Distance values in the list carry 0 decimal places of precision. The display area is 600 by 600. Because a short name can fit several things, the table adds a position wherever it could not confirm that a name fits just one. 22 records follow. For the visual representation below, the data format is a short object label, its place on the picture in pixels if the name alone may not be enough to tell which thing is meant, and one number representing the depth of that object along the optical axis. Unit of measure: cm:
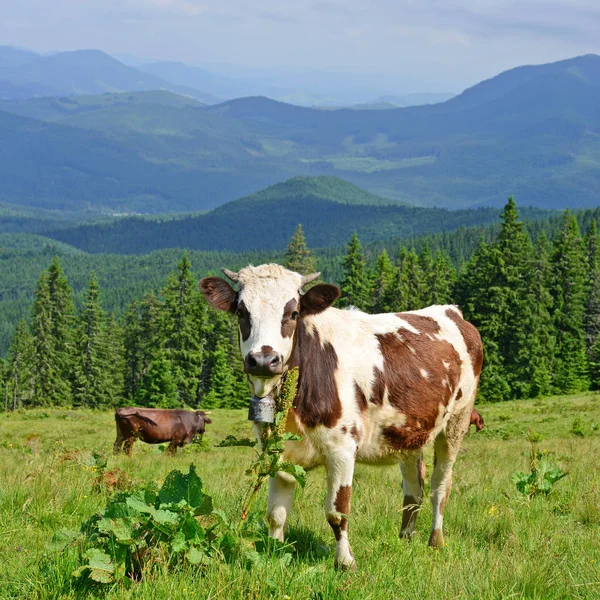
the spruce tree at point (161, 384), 6862
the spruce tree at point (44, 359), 7450
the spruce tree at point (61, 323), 7644
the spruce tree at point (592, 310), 7256
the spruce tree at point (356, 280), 7412
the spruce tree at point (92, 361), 7581
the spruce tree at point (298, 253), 6656
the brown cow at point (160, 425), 2270
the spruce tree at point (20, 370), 7556
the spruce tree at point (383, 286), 7250
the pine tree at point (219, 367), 6800
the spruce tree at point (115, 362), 7831
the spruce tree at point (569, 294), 6969
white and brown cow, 683
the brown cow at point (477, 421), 3172
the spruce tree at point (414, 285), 7232
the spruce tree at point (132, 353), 8069
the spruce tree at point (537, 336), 6203
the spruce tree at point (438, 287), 7369
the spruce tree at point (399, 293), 7088
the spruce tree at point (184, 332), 7200
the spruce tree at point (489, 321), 6122
